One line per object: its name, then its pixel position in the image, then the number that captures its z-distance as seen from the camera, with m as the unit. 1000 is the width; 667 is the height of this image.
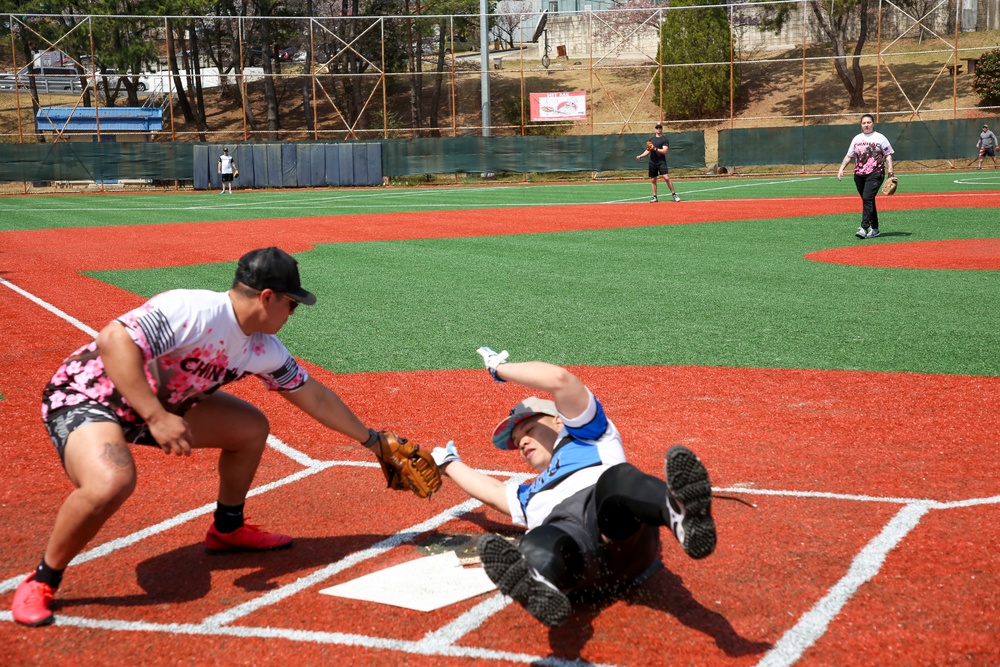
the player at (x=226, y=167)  36.88
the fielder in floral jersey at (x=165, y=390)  3.82
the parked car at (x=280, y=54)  63.90
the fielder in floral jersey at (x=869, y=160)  16.33
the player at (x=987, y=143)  36.81
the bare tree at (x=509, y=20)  71.12
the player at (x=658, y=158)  27.72
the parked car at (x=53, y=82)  60.80
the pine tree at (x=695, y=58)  47.19
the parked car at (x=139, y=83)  57.19
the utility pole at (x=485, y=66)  40.44
